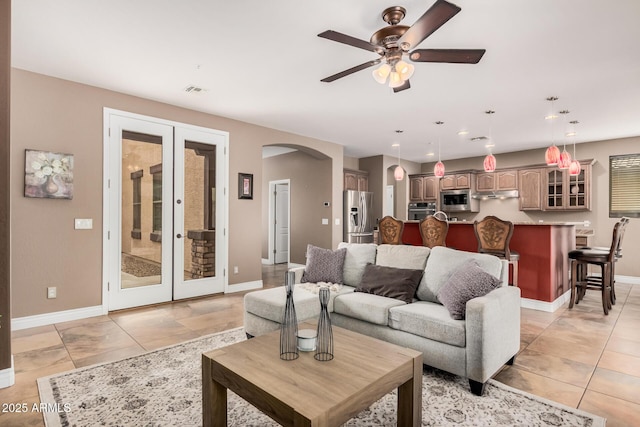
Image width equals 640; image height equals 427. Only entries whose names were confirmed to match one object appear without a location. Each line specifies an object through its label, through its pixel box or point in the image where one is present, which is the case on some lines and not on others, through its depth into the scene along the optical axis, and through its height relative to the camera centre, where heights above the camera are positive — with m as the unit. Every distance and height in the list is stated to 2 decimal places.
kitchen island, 4.46 -0.66
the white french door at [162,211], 4.33 +0.01
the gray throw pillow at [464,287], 2.52 -0.56
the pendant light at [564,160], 4.88 +0.73
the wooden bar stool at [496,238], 4.26 -0.33
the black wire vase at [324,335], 1.86 -0.67
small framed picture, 5.54 +0.42
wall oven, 8.90 +0.05
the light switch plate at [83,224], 4.02 -0.14
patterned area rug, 2.03 -1.21
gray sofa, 2.33 -0.79
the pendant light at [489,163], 5.25 +0.73
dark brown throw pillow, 3.07 -0.64
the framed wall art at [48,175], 3.69 +0.40
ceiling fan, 2.39 +1.17
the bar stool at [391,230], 5.05 -0.27
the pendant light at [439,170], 6.02 +0.72
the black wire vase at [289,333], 1.90 -0.67
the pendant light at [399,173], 6.47 +0.72
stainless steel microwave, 8.41 +0.25
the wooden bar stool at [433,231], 4.74 -0.26
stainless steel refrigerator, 7.73 -0.10
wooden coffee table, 1.46 -0.78
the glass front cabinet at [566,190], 6.83 +0.45
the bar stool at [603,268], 4.38 -0.73
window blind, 6.45 +0.50
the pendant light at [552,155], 4.61 +0.75
